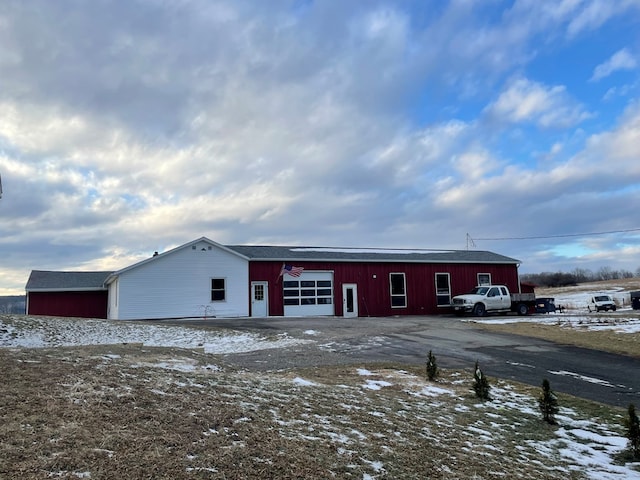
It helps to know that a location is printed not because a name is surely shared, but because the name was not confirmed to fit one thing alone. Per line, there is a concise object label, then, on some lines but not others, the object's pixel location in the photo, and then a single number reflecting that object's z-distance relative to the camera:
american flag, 26.34
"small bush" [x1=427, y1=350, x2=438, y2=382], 9.35
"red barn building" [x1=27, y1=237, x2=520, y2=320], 24.17
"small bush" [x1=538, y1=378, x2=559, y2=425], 7.03
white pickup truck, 27.08
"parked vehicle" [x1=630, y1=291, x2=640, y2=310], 34.27
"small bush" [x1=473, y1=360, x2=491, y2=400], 8.03
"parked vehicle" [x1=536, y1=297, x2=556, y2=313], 31.16
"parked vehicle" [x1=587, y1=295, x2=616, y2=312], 35.12
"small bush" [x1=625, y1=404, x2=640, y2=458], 5.68
